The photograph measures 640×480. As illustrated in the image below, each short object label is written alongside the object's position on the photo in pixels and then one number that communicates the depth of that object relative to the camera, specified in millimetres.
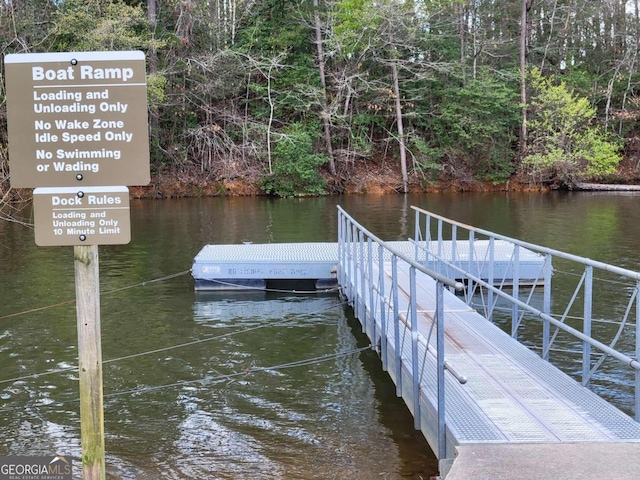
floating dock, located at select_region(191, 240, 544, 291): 12672
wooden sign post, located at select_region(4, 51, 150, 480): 3820
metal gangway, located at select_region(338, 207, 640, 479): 4742
